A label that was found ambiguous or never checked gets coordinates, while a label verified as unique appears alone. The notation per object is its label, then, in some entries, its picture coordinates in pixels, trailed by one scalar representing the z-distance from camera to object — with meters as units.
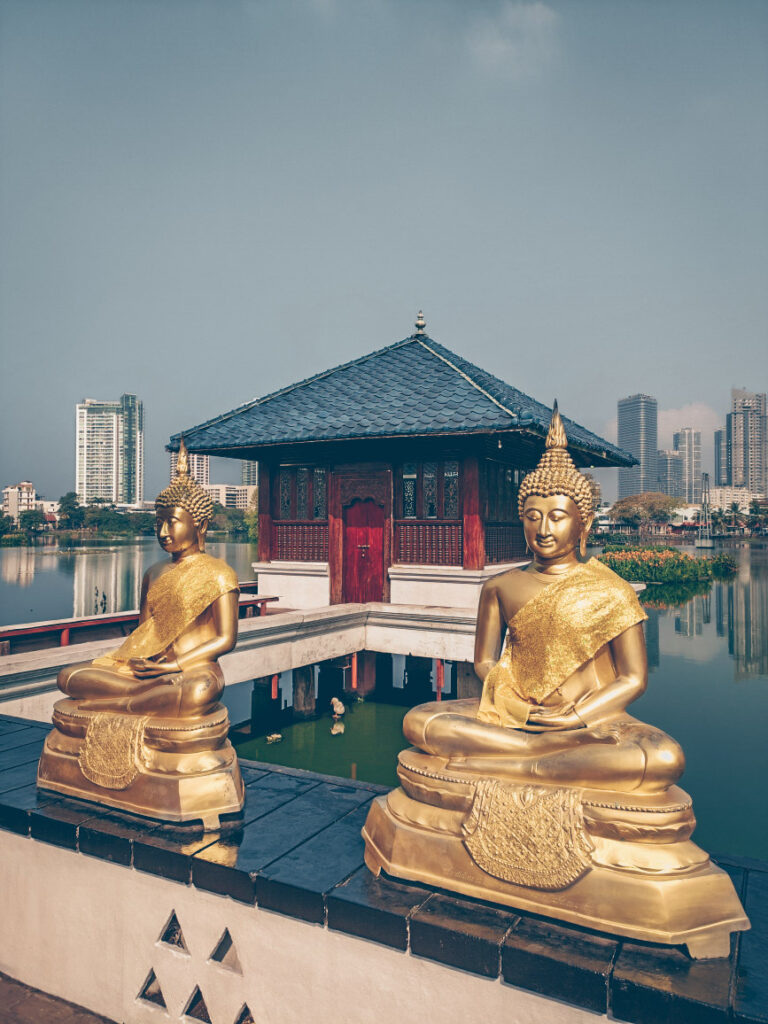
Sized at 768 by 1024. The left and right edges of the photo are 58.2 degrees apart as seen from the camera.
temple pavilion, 11.95
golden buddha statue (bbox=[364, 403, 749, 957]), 2.82
